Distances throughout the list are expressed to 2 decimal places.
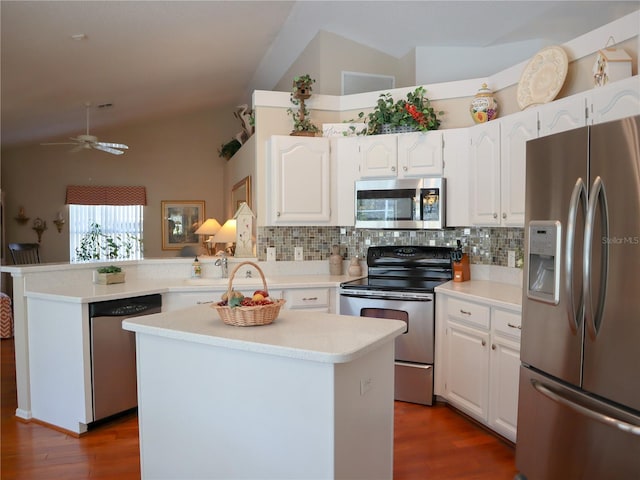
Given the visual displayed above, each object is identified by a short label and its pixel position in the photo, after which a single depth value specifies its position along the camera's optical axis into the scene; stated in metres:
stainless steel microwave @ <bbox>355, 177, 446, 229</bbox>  3.71
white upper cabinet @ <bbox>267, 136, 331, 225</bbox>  3.96
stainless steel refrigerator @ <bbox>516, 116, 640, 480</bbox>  1.85
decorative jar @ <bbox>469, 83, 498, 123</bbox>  3.50
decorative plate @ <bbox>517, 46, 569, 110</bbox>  2.91
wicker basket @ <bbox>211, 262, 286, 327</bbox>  2.02
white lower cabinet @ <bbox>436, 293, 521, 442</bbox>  2.80
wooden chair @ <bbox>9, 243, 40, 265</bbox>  7.28
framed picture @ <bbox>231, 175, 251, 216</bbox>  5.63
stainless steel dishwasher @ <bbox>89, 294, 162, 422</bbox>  3.09
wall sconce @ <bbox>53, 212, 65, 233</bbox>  8.04
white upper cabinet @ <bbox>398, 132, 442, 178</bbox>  3.71
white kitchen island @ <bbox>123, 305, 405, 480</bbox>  1.72
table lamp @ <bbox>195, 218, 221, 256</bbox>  6.00
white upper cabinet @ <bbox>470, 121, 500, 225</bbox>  3.25
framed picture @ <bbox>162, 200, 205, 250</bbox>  8.51
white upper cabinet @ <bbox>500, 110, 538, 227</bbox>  2.95
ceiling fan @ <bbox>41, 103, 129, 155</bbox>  5.84
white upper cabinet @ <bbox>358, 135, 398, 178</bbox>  3.84
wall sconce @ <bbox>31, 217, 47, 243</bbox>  7.94
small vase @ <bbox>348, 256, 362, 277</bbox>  4.20
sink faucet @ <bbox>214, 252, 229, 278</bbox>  4.12
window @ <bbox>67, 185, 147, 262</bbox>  8.16
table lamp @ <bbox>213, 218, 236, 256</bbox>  4.82
